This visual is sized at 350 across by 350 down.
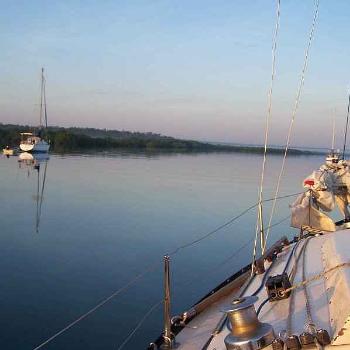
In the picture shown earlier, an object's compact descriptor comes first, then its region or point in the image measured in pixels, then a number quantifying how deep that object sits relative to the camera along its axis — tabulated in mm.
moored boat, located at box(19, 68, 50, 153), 55844
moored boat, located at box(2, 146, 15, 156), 55625
